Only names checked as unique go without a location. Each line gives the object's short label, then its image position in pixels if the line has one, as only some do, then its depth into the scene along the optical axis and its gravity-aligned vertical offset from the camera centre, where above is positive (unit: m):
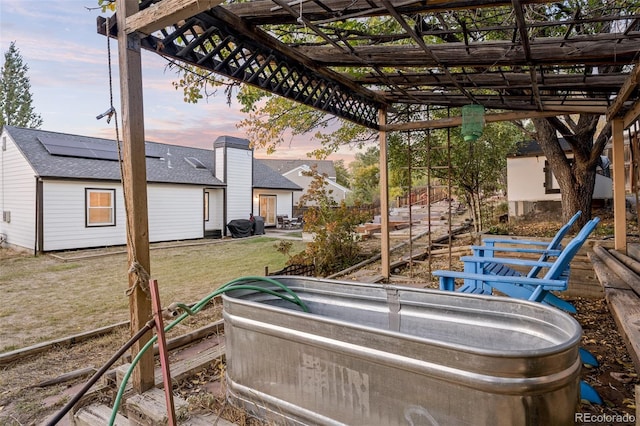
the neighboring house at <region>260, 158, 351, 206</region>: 30.09 +3.76
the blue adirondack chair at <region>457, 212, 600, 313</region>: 3.13 -0.66
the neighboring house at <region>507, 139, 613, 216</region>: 10.77 +0.71
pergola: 2.34 +1.37
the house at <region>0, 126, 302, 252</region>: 10.86 +0.79
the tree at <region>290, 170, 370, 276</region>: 7.17 -0.48
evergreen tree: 27.84 +9.53
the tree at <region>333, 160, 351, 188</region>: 37.00 +3.70
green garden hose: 1.71 -0.55
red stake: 1.55 -0.67
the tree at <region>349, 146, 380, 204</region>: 24.98 +1.75
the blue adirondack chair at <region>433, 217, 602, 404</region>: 2.47 -0.56
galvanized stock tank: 1.33 -0.70
